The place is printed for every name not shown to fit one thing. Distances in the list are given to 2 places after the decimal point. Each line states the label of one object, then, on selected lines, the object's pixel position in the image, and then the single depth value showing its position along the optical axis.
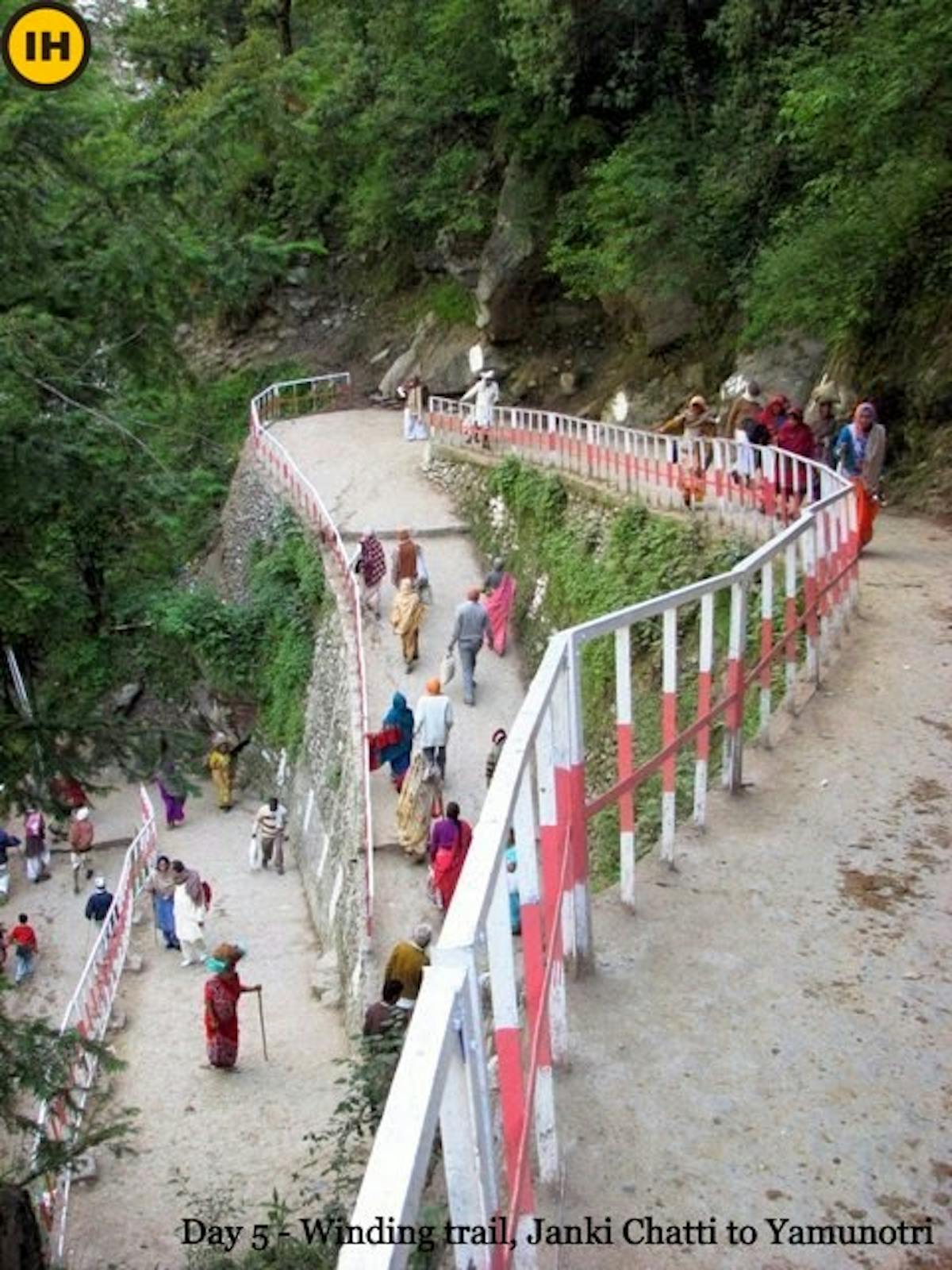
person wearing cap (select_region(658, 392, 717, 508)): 13.36
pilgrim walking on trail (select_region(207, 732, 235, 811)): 18.84
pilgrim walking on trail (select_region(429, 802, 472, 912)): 9.51
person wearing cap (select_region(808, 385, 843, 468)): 14.03
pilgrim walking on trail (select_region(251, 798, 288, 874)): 16.06
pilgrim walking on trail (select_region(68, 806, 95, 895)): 17.91
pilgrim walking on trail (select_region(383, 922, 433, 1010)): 7.32
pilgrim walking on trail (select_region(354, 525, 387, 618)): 15.95
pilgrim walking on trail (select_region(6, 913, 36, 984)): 14.60
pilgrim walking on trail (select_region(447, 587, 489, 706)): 13.26
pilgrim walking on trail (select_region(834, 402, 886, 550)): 11.30
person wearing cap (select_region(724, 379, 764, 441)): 13.81
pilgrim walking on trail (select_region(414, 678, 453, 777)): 11.36
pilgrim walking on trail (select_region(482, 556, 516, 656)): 14.95
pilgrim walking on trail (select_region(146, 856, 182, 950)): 13.84
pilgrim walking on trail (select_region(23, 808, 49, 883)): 17.73
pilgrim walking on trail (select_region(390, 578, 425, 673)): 14.55
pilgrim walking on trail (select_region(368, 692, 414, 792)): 12.36
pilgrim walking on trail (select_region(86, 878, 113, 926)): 15.25
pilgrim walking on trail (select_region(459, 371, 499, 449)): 20.23
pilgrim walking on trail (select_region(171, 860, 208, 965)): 12.89
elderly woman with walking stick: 10.09
